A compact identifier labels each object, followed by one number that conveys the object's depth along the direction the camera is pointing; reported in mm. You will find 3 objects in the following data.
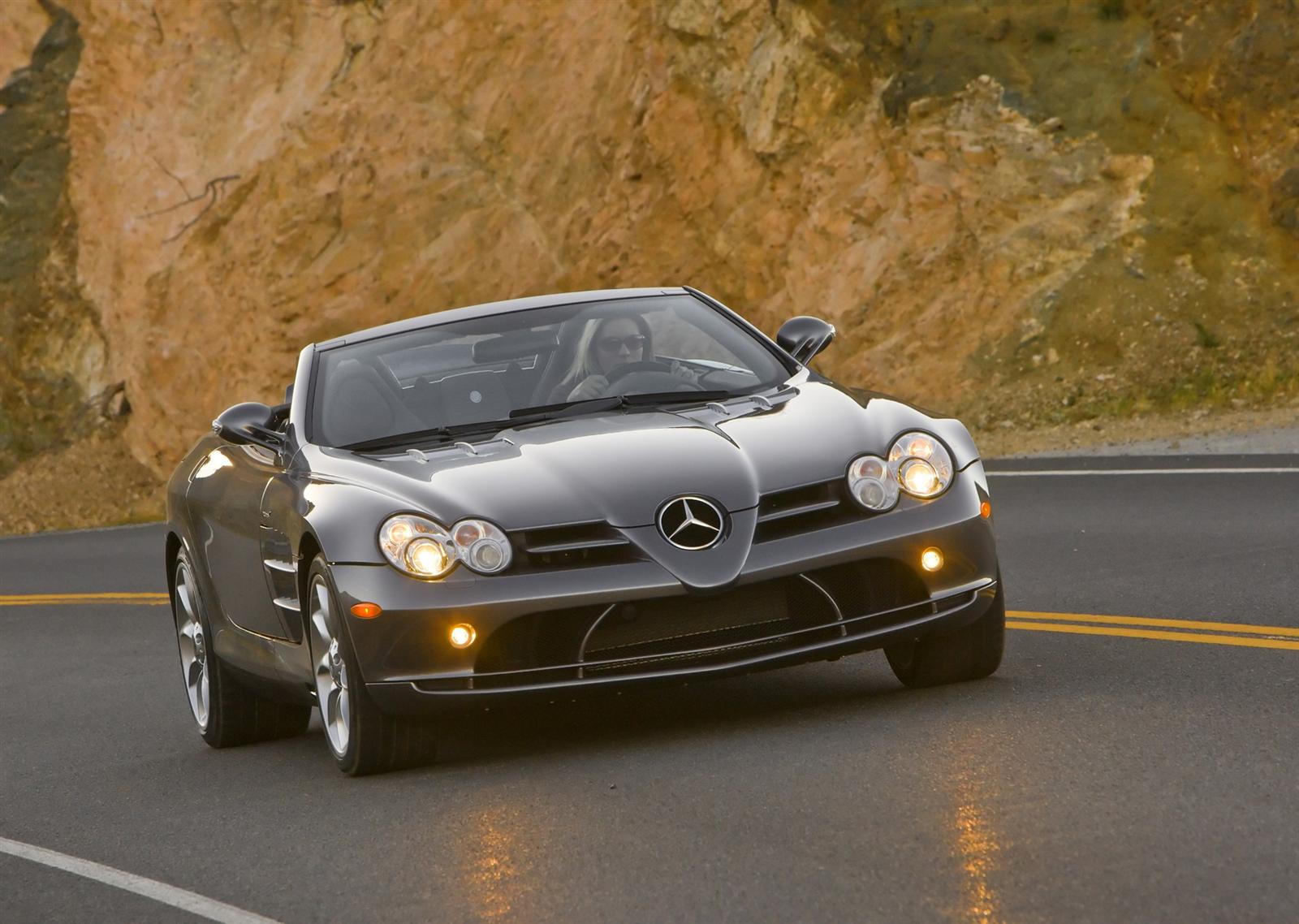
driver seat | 16328
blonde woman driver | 16312
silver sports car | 13609
